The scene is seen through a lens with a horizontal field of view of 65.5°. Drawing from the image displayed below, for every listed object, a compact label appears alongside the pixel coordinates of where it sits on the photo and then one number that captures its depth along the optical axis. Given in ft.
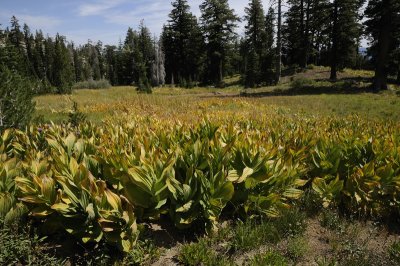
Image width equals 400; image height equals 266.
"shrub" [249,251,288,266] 9.76
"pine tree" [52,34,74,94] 205.16
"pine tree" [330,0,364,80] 96.59
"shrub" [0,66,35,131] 19.84
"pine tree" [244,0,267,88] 152.66
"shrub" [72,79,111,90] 133.49
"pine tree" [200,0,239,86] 143.95
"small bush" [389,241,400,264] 10.49
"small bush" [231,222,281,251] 10.87
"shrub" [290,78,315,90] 84.37
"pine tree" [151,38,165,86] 177.49
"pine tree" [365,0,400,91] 70.33
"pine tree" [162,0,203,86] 167.22
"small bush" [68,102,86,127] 25.04
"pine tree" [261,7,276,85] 110.54
